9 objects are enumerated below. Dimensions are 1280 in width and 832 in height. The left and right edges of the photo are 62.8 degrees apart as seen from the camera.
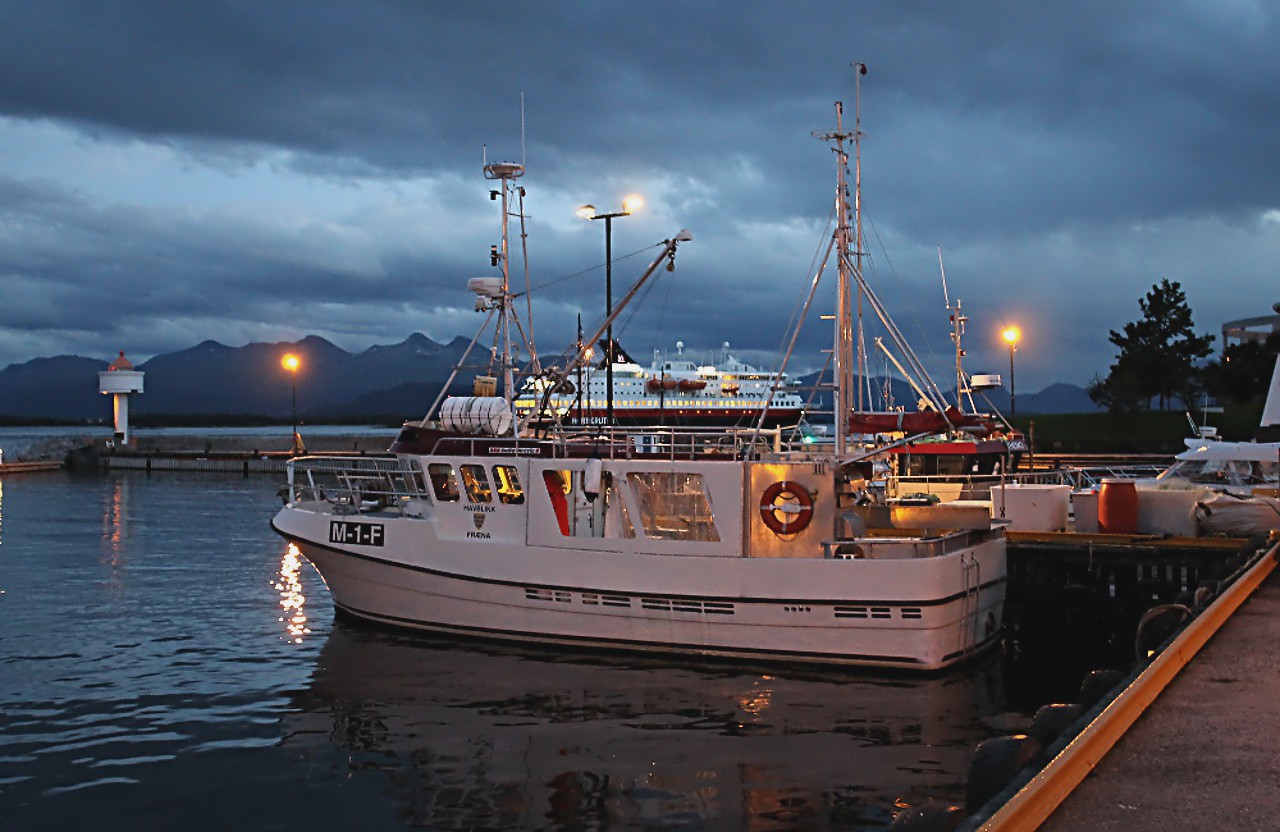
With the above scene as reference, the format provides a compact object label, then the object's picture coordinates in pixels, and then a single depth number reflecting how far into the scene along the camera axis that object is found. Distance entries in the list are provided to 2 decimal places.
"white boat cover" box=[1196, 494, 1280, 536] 18.80
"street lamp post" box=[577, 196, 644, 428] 19.98
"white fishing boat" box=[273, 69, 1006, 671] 15.27
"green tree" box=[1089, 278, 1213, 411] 60.19
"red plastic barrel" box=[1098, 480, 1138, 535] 19.64
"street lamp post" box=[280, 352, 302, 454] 59.88
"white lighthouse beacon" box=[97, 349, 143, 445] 81.50
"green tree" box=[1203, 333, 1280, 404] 51.94
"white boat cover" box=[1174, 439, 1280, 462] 24.62
